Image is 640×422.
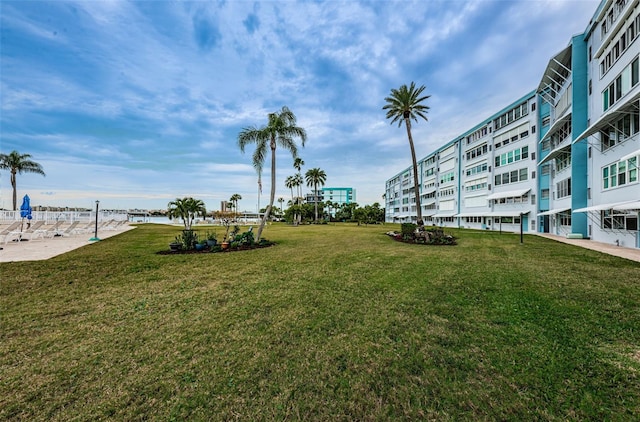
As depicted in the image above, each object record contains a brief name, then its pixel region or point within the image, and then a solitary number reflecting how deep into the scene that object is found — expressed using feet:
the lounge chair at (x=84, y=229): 69.59
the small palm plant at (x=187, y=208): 51.47
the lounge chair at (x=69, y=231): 65.67
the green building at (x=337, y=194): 436.35
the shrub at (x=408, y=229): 63.84
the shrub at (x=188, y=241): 43.34
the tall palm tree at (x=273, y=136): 53.47
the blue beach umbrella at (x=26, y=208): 52.21
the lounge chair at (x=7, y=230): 49.32
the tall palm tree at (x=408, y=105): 68.64
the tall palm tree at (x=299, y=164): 222.48
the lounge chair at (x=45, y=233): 57.07
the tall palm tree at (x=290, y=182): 254.88
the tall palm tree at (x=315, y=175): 224.53
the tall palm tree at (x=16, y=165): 105.09
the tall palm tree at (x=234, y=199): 257.14
